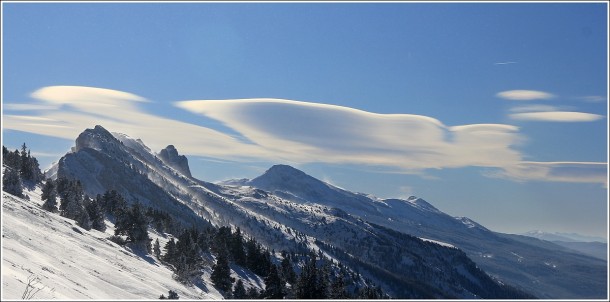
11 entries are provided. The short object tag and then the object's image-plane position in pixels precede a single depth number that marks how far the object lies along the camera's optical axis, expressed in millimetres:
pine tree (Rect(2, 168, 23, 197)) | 85500
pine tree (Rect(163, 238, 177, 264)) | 84631
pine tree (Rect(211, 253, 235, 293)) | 80500
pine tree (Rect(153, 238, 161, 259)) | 88881
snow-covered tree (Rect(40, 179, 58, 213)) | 87575
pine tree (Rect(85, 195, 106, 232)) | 91500
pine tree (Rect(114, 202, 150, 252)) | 84694
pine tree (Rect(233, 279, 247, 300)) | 78188
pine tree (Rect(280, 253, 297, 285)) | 101738
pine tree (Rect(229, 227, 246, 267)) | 111631
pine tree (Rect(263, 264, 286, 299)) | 82362
